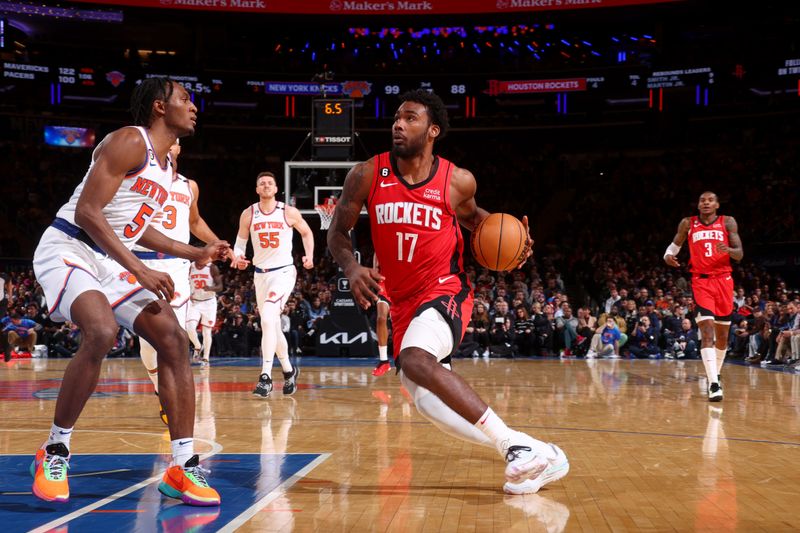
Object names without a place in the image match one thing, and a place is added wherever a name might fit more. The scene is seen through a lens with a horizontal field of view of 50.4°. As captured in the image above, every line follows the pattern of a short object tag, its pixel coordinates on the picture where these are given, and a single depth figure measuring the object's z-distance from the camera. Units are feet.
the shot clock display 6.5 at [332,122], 56.03
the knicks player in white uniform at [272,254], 30.19
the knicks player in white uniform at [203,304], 48.91
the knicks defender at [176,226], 23.20
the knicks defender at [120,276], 13.32
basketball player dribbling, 14.24
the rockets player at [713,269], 30.73
